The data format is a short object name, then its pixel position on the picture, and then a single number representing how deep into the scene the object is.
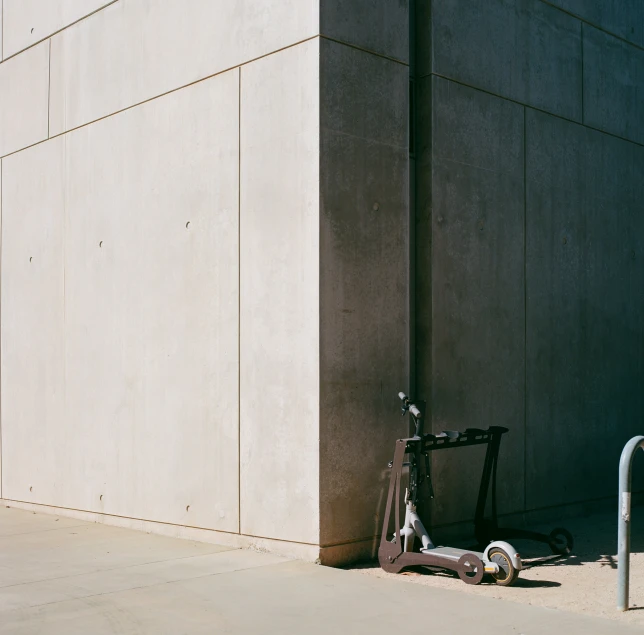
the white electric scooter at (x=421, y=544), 7.05
